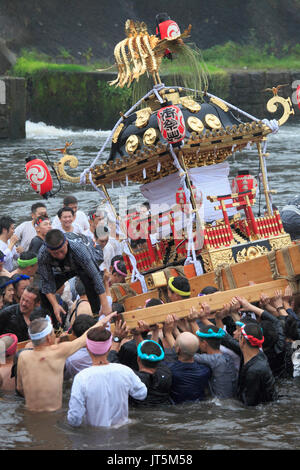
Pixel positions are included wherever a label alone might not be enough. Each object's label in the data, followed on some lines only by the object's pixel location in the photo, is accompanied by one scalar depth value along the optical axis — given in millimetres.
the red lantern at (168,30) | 16484
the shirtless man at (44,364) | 11766
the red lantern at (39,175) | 18078
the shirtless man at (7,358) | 13156
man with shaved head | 12000
